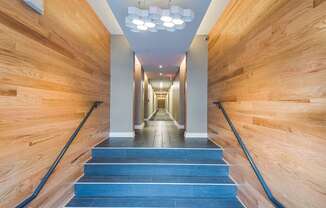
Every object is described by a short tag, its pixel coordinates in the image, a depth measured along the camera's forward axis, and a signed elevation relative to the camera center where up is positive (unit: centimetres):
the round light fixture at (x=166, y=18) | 247 +114
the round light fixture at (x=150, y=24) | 270 +116
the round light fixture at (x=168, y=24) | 264 +113
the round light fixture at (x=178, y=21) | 252 +113
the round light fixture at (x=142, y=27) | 281 +116
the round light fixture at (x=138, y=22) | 261 +116
